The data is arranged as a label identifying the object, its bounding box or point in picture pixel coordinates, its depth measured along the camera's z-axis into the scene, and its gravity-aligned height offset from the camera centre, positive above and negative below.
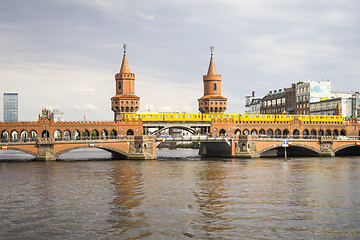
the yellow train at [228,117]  118.34 +6.28
